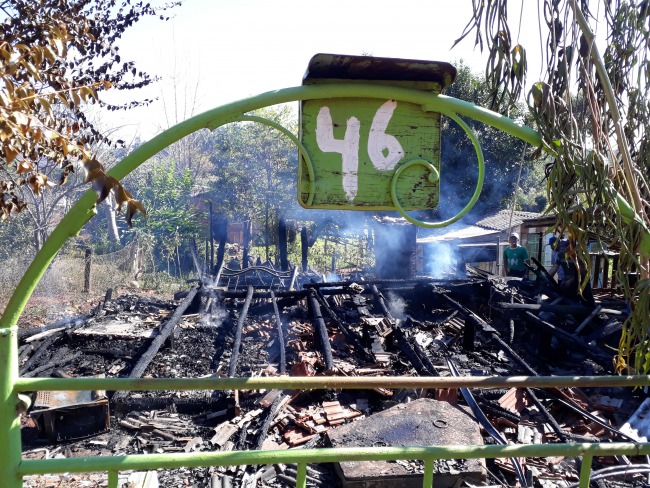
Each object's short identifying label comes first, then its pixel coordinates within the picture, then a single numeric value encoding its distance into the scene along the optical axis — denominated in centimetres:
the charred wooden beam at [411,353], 764
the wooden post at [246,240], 1877
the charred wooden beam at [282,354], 813
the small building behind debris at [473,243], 2161
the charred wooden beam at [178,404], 709
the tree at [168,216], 2122
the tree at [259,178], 2288
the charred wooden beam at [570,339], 865
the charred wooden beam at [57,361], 822
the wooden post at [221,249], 1681
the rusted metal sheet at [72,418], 630
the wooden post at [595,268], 1224
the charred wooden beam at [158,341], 777
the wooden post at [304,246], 1864
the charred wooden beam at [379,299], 1023
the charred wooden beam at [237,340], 786
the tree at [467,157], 2283
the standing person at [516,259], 1369
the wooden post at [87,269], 1562
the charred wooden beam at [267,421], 609
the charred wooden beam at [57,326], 981
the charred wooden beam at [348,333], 870
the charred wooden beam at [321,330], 791
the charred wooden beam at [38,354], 841
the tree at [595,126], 227
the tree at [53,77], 229
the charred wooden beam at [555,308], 1038
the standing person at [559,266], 1174
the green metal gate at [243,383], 180
